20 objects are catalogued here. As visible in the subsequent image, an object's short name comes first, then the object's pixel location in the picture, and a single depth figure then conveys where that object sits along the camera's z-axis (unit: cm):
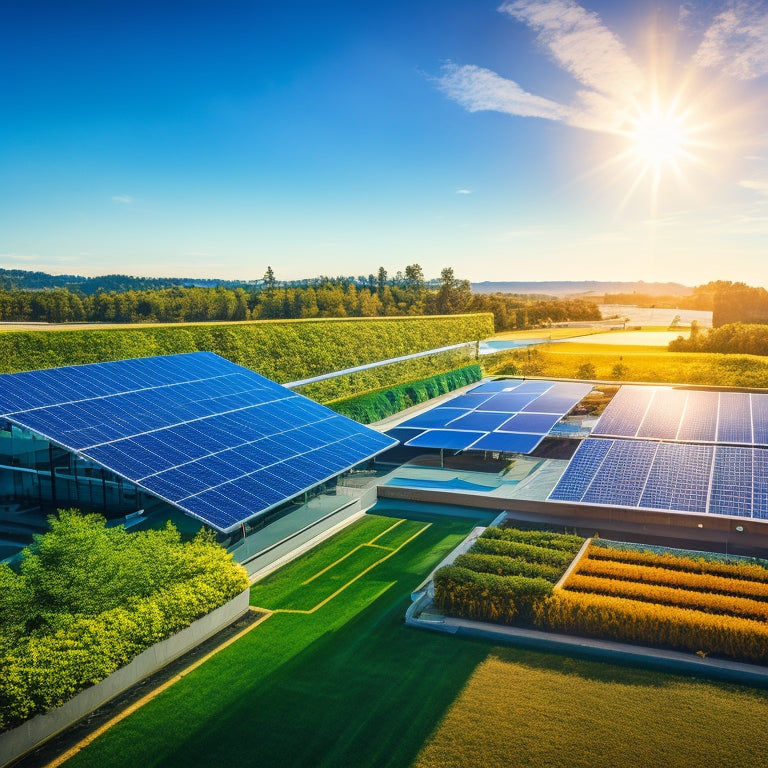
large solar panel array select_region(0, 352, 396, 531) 2173
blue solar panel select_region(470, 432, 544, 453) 3172
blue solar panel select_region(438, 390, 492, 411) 4152
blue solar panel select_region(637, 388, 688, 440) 3259
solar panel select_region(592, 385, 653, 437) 3316
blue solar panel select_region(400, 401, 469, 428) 3722
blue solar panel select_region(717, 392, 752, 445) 3147
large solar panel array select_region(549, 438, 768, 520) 2353
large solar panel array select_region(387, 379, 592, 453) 3309
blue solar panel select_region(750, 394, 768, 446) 3109
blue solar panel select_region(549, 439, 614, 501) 2539
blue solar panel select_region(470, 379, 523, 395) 4641
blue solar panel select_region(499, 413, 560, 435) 3491
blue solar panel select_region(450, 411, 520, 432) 3600
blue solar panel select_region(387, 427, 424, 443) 3700
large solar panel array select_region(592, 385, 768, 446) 3198
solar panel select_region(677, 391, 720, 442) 3212
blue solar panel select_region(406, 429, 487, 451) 3275
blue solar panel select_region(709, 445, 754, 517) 2297
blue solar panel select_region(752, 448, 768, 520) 2267
